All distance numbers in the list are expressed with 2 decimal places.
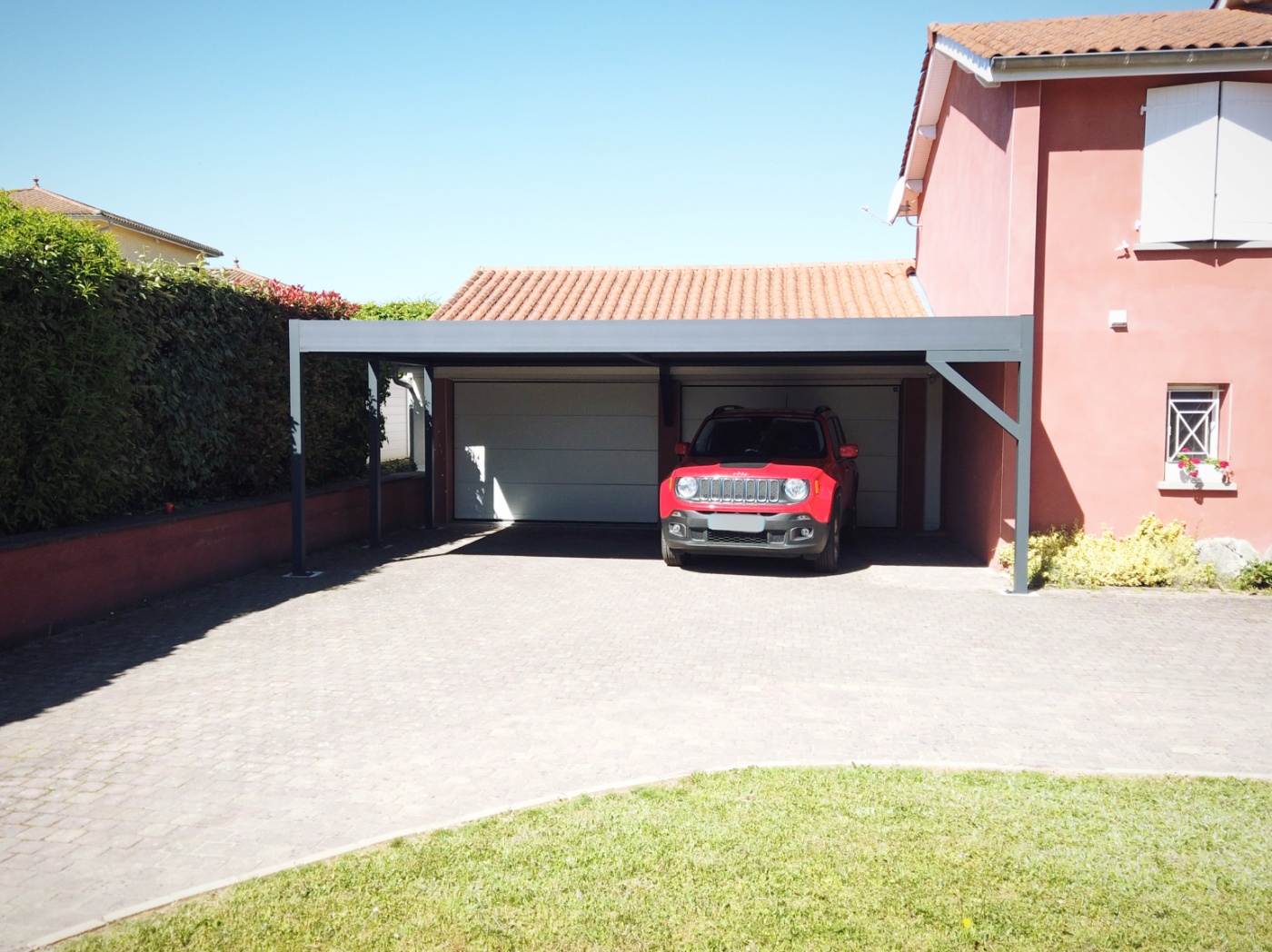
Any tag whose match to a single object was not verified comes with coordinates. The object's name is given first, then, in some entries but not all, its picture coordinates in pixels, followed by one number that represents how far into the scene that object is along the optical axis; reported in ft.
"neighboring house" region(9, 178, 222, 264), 94.32
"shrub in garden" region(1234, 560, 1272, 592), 31.60
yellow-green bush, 32.17
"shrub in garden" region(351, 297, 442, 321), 58.13
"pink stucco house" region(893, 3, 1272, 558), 33.06
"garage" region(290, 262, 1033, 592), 46.98
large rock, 32.27
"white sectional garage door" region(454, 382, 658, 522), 49.29
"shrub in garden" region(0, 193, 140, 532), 23.93
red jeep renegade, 33.32
